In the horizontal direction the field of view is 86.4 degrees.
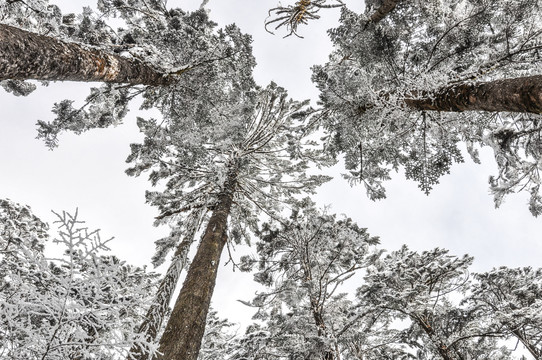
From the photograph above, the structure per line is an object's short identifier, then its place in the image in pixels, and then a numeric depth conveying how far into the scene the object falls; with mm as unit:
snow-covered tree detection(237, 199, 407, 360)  6621
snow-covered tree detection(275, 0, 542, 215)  3979
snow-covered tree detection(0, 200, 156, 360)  2053
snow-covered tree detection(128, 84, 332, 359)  4645
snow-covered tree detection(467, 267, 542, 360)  7757
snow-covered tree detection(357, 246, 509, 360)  7215
